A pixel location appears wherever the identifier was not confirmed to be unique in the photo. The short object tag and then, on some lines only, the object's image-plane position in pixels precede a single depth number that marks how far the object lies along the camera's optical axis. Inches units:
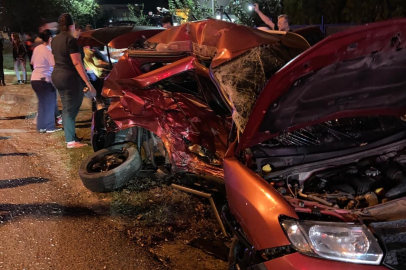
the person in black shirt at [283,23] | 238.7
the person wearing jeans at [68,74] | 217.6
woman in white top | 255.1
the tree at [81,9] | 1155.9
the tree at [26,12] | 1087.6
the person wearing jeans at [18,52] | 454.1
